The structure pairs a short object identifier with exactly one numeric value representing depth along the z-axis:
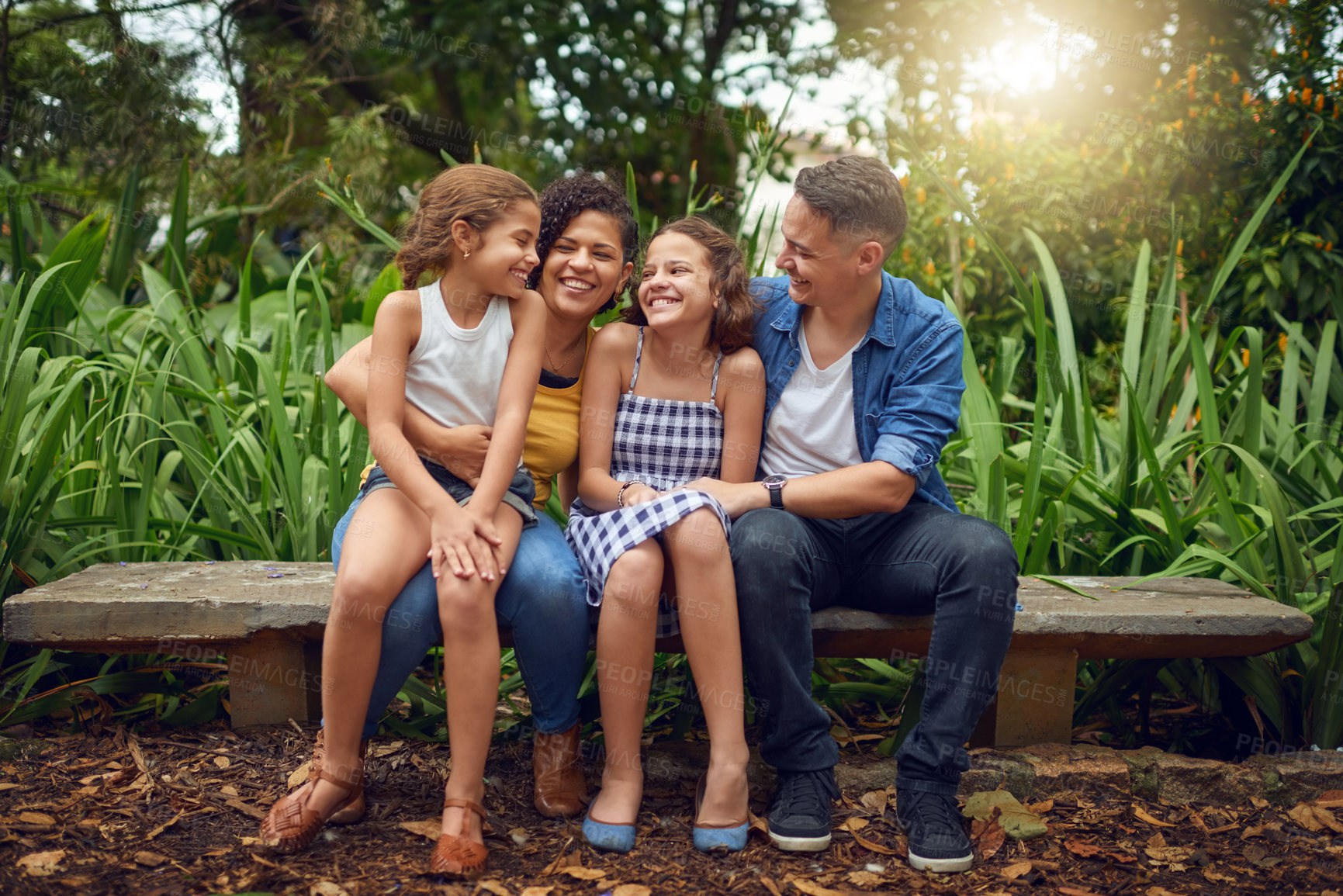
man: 1.66
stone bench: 1.80
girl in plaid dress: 1.64
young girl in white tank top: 1.57
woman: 1.66
